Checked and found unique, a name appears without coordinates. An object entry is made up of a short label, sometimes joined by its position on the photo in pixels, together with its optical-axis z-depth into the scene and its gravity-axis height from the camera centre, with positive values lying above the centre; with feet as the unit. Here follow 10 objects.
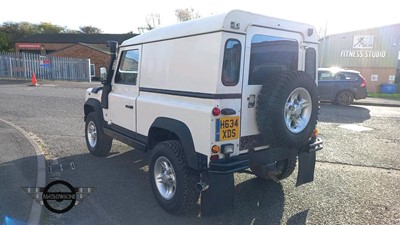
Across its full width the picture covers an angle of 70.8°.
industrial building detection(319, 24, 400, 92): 77.20 +7.72
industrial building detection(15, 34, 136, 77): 144.87 +16.61
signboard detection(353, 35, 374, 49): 78.90 +10.89
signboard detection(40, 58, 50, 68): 80.60 +2.83
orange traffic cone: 66.06 -2.10
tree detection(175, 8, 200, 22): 147.54 +32.56
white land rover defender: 9.81 -1.02
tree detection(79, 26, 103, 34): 230.07 +36.50
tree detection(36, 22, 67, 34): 211.63 +34.67
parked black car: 41.63 -0.95
